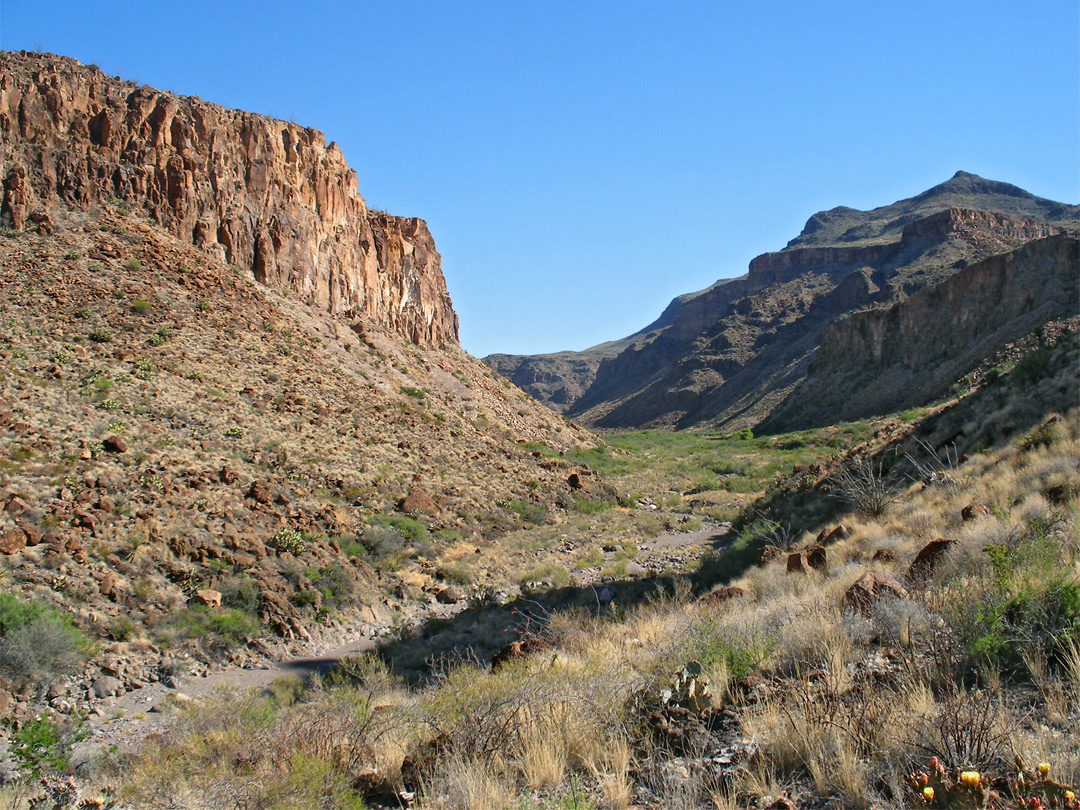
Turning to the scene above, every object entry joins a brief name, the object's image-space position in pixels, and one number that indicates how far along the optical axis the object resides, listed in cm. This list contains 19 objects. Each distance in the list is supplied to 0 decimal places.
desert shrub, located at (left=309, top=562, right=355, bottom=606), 1385
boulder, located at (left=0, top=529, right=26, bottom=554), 1113
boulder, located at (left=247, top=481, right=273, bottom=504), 1622
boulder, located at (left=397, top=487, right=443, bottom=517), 2020
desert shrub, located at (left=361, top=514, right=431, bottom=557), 1683
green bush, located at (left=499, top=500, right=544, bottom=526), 2328
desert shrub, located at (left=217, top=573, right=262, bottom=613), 1241
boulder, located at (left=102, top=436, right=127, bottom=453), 1547
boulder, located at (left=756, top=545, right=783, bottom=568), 1177
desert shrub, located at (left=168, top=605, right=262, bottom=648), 1119
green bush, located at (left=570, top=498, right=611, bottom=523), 2609
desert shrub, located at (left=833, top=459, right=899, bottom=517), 1221
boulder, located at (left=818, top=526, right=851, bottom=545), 1103
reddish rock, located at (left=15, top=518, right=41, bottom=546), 1154
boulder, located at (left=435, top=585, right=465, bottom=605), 1519
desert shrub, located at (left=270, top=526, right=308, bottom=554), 1477
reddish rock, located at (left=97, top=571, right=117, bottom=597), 1127
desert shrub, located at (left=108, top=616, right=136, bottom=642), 1051
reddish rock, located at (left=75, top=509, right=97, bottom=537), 1249
